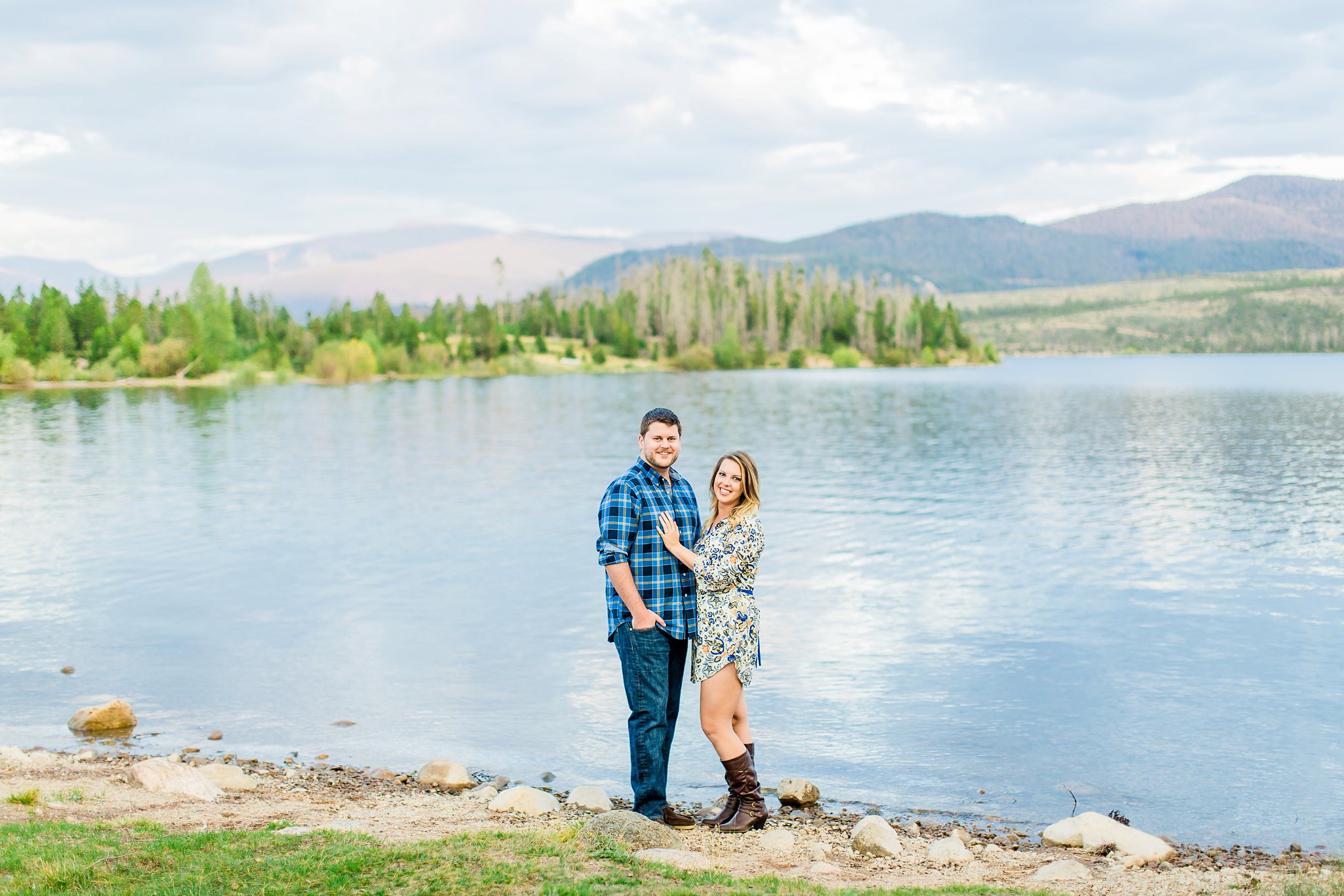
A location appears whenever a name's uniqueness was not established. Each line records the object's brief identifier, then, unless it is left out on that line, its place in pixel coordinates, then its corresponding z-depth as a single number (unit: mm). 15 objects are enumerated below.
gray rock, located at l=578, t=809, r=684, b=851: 7391
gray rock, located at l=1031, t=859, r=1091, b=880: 7535
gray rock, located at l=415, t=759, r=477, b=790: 10008
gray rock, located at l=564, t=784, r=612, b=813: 9164
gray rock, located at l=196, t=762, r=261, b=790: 9664
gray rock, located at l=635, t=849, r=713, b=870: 6965
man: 7164
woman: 7238
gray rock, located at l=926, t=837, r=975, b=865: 7973
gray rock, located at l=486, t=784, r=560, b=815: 8930
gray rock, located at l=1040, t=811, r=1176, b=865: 8242
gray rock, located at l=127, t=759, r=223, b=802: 9252
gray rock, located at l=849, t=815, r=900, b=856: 8062
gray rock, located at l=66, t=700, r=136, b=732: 11953
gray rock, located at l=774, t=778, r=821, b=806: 9539
